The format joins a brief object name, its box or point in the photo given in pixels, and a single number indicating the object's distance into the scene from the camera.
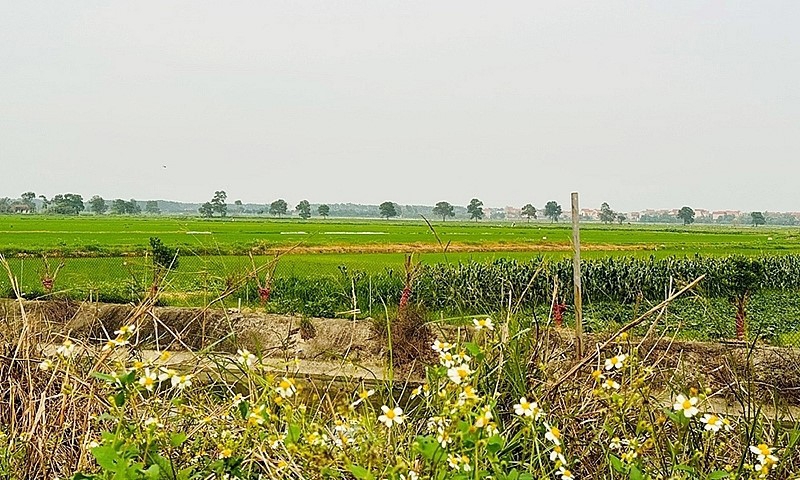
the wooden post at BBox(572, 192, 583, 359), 3.99
